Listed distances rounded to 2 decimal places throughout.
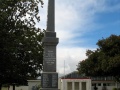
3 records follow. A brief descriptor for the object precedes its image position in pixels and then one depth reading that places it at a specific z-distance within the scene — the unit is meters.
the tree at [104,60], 26.45
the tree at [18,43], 17.21
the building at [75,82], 43.73
